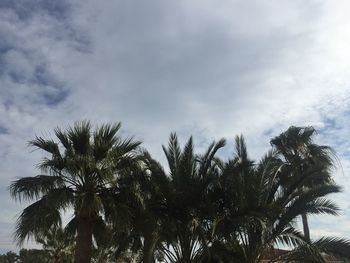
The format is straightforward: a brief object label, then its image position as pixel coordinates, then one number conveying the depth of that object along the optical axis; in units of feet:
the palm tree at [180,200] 52.06
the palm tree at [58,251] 115.34
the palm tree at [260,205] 48.73
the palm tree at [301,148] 73.83
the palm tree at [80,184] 43.01
